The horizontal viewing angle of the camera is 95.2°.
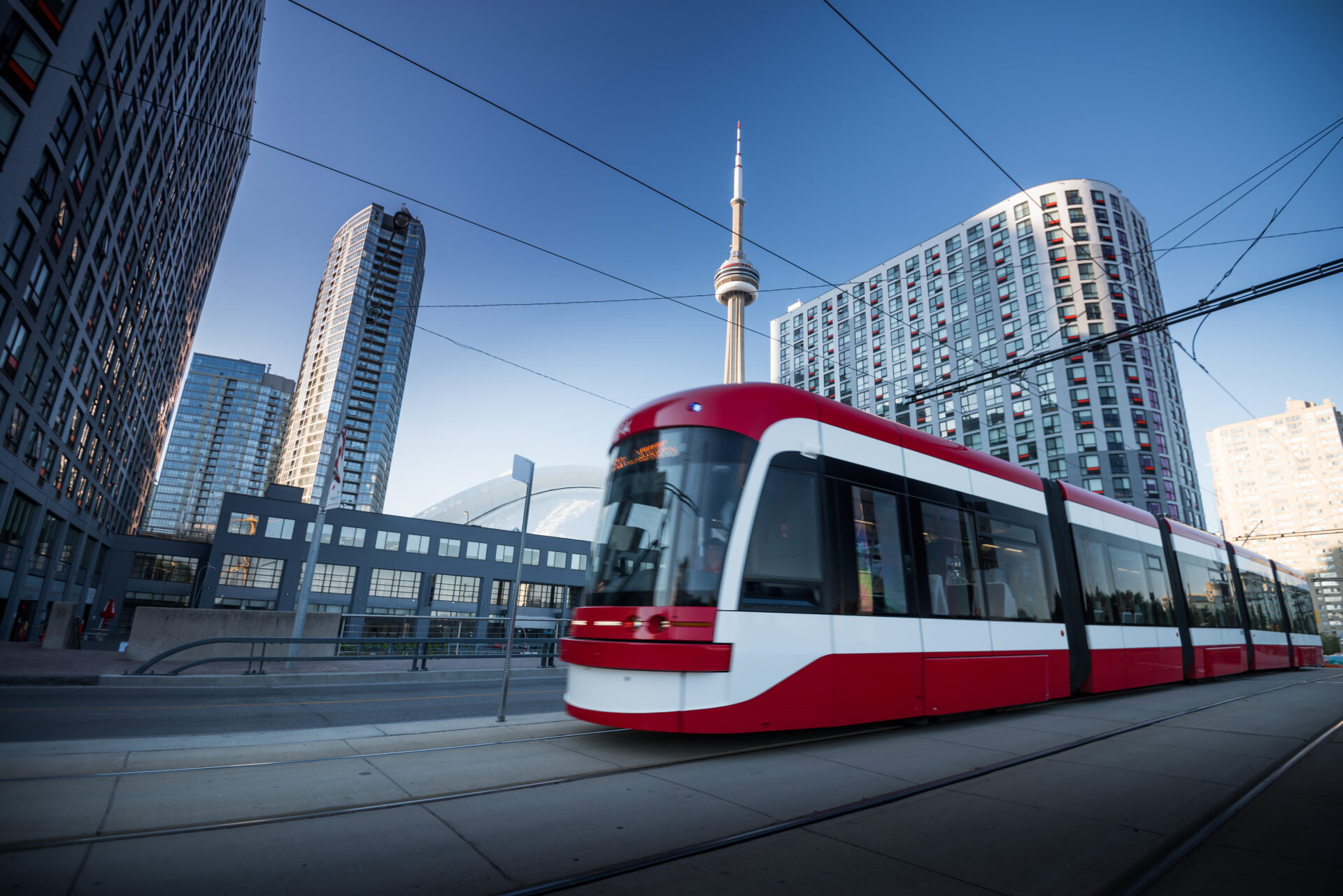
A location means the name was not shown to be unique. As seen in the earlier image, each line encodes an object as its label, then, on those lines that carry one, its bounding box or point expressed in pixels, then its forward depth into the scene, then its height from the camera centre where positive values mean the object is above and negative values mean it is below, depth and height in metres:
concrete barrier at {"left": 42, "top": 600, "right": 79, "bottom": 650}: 18.95 -1.11
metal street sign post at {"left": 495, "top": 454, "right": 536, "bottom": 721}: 8.59 +1.85
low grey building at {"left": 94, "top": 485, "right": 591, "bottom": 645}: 48.22 +2.72
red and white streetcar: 6.03 +0.45
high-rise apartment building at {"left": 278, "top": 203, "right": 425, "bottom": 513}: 113.50 +43.05
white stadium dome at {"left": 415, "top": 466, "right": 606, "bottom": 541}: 80.75 +13.35
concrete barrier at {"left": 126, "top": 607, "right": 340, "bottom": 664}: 14.44 -0.78
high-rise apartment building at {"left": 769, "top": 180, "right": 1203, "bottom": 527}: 53.50 +27.45
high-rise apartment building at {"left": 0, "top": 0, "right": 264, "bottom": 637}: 22.19 +16.17
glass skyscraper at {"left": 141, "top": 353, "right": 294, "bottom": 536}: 152.25 +37.76
